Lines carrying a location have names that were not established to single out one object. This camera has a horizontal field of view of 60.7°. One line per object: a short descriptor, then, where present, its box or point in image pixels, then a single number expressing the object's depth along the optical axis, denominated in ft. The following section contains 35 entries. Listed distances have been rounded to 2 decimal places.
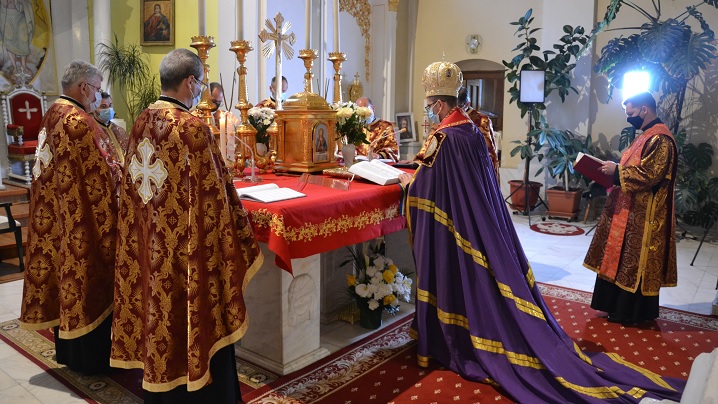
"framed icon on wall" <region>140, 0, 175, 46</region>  32.60
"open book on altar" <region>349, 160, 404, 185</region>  14.70
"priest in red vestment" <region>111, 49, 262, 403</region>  10.16
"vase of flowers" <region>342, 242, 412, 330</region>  15.51
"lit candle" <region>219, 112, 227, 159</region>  13.92
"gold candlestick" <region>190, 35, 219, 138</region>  13.82
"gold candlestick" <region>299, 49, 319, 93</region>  15.94
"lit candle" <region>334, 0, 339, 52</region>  16.20
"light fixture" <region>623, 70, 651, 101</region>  29.53
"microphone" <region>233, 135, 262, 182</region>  14.61
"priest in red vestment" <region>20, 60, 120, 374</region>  12.43
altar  12.00
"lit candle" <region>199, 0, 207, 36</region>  13.57
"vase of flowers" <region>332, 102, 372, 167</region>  16.38
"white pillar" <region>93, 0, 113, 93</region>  31.50
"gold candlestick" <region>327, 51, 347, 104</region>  16.58
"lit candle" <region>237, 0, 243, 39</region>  14.43
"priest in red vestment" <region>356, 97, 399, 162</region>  20.27
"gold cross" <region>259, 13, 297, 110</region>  15.61
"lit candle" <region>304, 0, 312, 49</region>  15.43
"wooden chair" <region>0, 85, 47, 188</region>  29.37
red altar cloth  11.82
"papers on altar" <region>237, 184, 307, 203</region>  12.27
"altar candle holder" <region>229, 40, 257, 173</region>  14.77
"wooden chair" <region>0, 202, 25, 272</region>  20.10
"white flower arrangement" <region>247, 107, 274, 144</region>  15.81
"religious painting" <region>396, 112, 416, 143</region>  42.38
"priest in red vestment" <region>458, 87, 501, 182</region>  20.48
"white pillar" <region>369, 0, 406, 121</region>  40.65
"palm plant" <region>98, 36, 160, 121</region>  32.19
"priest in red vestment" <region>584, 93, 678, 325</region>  16.24
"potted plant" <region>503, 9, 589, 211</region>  32.37
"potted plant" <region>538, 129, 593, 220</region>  32.60
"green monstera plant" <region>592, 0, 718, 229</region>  27.61
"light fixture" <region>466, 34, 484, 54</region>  39.75
